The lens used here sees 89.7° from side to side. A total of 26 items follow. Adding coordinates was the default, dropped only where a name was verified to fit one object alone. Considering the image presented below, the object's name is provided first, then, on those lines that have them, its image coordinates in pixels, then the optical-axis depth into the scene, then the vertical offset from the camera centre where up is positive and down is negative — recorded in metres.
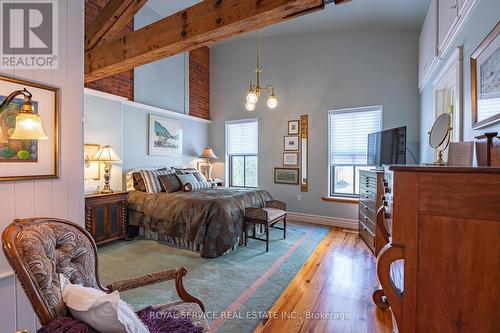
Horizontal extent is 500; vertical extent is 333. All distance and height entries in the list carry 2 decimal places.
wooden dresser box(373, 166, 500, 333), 0.98 -0.35
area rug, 2.14 -1.22
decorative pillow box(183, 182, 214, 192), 4.29 -0.41
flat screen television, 3.35 +0.26
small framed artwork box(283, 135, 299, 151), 5.27 +0.44
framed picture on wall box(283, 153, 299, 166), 5.27 +0.11
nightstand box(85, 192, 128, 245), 3.38 -0.76
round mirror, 1.92 +0.27
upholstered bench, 3.49 -0.76
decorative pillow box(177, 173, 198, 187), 4.38 -0.27
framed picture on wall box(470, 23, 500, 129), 1.51 +0.56
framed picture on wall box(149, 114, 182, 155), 4.91 +0.57
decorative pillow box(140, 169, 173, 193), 4.11 -0.30
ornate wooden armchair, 0.96 -0.45
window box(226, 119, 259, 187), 5.85 +0.28
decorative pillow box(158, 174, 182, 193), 4.18 -0.33
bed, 3.23 -0.74
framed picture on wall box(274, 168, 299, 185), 5.29 -0.25
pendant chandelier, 3.77 +1.02
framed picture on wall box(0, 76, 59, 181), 1.48 +0.13
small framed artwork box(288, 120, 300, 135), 5.25 +0.78
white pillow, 0.87 -0.54
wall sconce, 1.22 +0.19
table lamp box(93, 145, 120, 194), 3.71 +0.06
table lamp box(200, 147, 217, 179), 5.96 +0.18
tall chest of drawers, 3.23 -0.56
